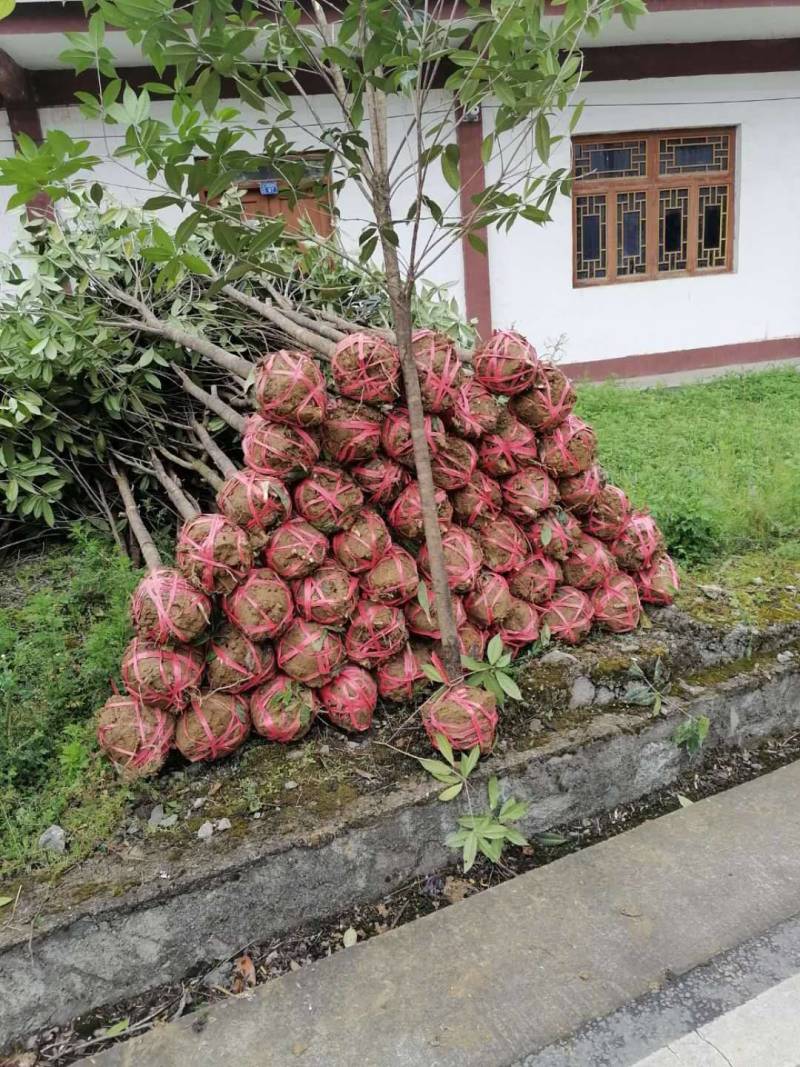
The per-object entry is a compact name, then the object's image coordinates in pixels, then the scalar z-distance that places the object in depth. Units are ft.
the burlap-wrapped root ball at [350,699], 8.02
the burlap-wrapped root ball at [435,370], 8.14
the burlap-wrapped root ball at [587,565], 9.52
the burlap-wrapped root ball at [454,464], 8.48
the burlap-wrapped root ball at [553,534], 9.19
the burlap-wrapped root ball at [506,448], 8.80
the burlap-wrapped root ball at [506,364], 8.59
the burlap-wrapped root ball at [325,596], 7.80
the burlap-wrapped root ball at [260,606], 7.52
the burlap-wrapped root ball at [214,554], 7.30
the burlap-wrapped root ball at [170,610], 7.22
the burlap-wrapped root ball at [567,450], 9.10
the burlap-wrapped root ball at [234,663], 7.63
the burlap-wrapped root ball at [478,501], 8.75
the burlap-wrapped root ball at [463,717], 7.75
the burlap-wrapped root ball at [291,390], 7.59
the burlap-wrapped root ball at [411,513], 8.39
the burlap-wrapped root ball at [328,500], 7.86
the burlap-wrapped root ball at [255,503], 7.56
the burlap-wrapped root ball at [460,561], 8.46
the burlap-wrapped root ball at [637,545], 10.14
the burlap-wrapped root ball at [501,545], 8.91
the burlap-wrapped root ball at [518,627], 9.11
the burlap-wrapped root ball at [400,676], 8.39
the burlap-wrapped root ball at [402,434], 8.17
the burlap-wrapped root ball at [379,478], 8.27
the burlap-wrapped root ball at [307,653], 7.79
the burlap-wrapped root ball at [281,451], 7.70
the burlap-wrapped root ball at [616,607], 9.74
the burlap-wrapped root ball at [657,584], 10.29
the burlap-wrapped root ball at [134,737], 7.42
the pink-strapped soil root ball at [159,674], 7.34
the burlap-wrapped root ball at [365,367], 7.77
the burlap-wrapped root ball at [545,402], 8.87
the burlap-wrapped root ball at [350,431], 7.97
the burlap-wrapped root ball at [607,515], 9.84
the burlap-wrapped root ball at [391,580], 8.07
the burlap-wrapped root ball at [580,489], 9.39
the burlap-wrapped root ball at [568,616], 9.41
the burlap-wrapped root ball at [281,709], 7.82
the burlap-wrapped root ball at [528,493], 8.99
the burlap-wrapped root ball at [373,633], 8.09
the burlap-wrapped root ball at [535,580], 9.22
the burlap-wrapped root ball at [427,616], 8.41
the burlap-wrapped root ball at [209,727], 7.53
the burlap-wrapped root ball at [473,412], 8.47
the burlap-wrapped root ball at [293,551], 7.70
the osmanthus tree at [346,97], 5.75
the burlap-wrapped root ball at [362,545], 8.02
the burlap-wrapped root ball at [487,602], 8.70
